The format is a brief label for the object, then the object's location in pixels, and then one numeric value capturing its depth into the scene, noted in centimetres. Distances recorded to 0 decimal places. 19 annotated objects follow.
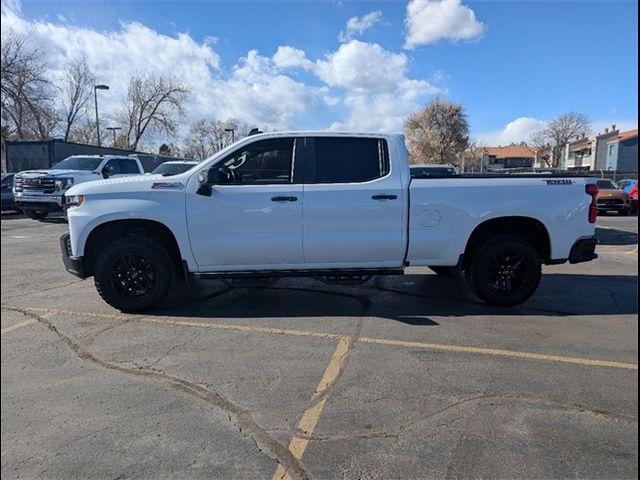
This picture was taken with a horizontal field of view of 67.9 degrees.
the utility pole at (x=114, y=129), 5138
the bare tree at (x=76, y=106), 4641
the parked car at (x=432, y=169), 1380
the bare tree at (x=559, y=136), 8169
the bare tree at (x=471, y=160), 8046
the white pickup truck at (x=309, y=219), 522
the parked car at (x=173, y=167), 1507
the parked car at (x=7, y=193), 1888
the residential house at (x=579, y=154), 8052
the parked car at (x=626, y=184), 2348
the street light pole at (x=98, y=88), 3875
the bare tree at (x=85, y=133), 5504
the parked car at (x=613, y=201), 2077
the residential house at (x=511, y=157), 11032
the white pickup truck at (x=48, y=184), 1521
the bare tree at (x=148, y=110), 5141
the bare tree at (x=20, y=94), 2892
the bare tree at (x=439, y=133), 6712
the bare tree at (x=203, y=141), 7406
